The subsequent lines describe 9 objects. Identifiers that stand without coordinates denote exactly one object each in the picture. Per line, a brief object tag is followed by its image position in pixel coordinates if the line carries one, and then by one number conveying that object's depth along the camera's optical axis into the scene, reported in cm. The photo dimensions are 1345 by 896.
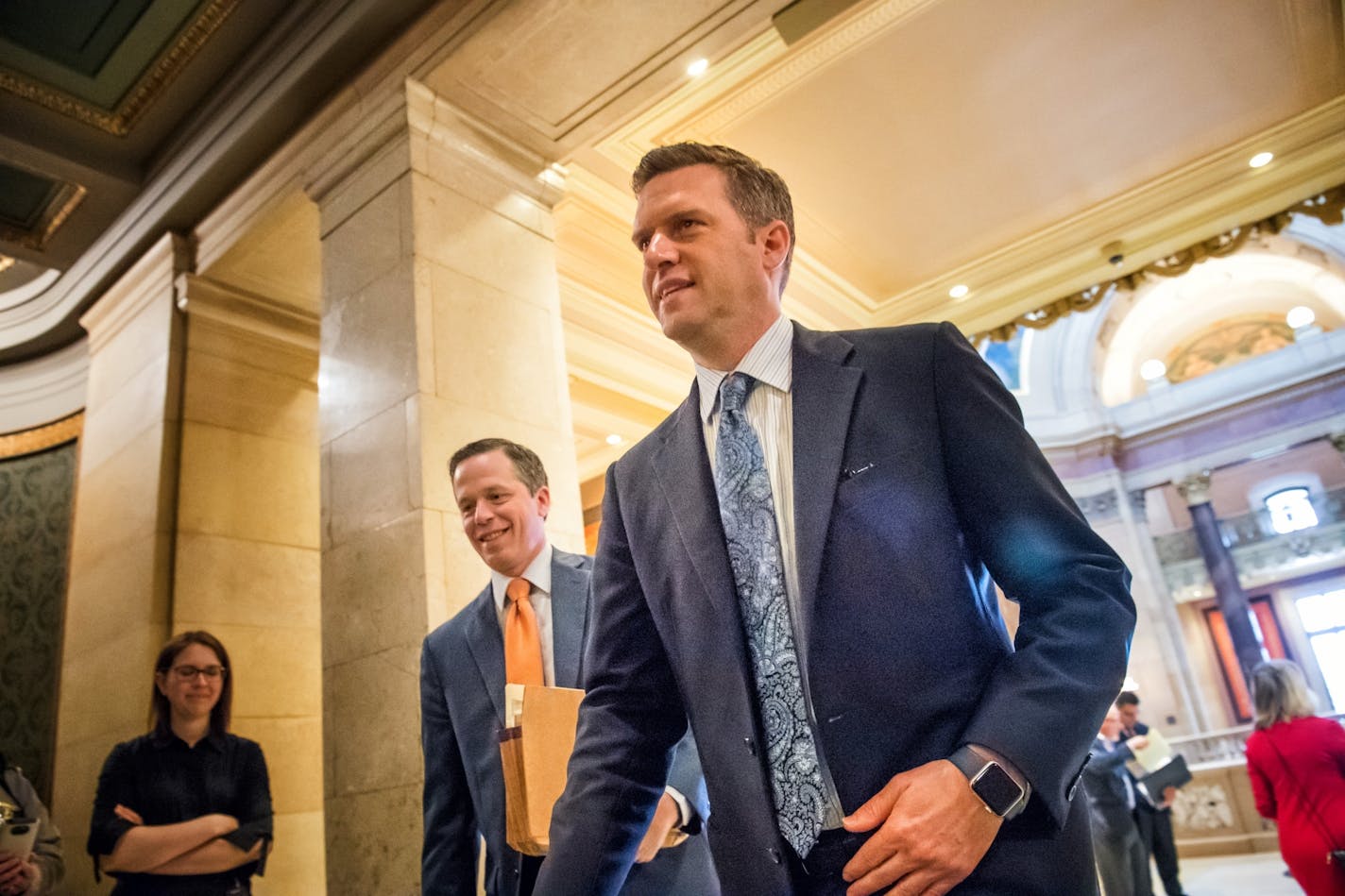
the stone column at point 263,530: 517
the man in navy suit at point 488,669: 212
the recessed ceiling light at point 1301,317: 1953
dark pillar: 1911
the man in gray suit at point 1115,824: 628
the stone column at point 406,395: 346
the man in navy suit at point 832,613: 94
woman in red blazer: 390
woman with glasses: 297
